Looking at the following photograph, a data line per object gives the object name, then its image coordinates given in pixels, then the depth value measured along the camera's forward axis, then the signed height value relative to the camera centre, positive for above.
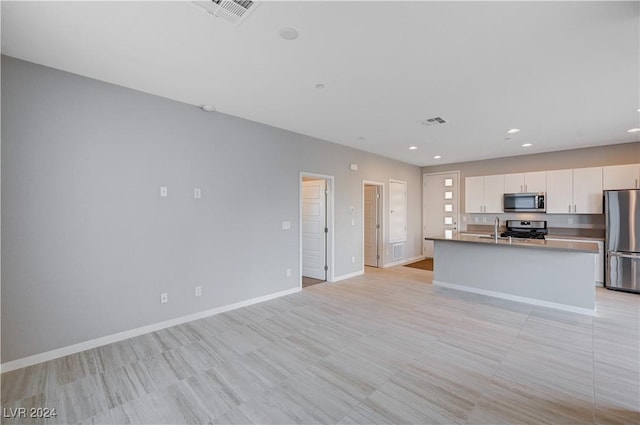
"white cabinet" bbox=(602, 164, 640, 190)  5.18 +0.65
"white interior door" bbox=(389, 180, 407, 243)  7.21 +0.02
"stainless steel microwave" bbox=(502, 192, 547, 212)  6.10 +0.21
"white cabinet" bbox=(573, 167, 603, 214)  5.52 +0.42
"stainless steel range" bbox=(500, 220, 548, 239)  6.30 -0.40
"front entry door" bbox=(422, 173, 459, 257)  7.84 +0.17
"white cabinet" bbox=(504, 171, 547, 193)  6.14 +0.66
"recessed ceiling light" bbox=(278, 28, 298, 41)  2.14 +1.37
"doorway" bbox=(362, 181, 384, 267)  7.04 -0.32
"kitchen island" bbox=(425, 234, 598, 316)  3.94 -0.92
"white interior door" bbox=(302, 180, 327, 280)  5.75 -0.35
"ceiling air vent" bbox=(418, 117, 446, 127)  4.18 +1.37
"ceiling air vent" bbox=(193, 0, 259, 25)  1.88 +1.39
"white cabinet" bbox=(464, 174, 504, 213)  6.72 +0.44
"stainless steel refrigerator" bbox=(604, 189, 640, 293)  4.91 -0.48
